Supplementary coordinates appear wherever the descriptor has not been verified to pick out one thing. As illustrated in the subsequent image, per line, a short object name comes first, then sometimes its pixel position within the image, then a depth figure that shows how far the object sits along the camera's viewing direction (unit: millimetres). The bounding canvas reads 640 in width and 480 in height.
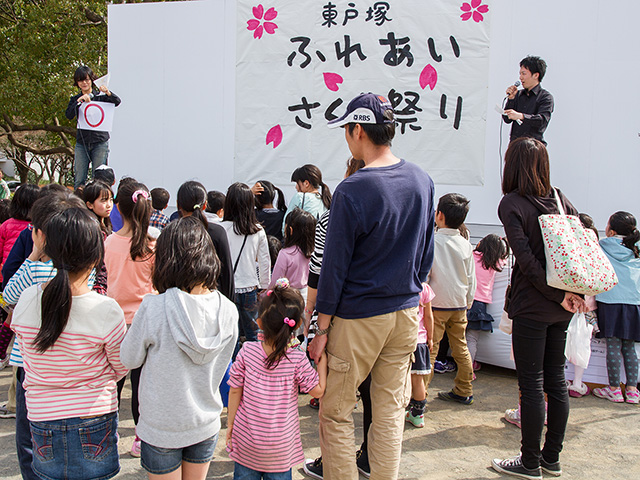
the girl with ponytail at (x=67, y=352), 1962
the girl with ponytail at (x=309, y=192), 4637
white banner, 5965
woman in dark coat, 2803
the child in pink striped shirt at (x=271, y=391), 2365
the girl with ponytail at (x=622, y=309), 4242
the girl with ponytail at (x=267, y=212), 4922
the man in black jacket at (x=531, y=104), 5016
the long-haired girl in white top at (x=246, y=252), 3822
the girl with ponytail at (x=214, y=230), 3219
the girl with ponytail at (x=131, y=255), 2928
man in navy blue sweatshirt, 2244
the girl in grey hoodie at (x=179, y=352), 2020
